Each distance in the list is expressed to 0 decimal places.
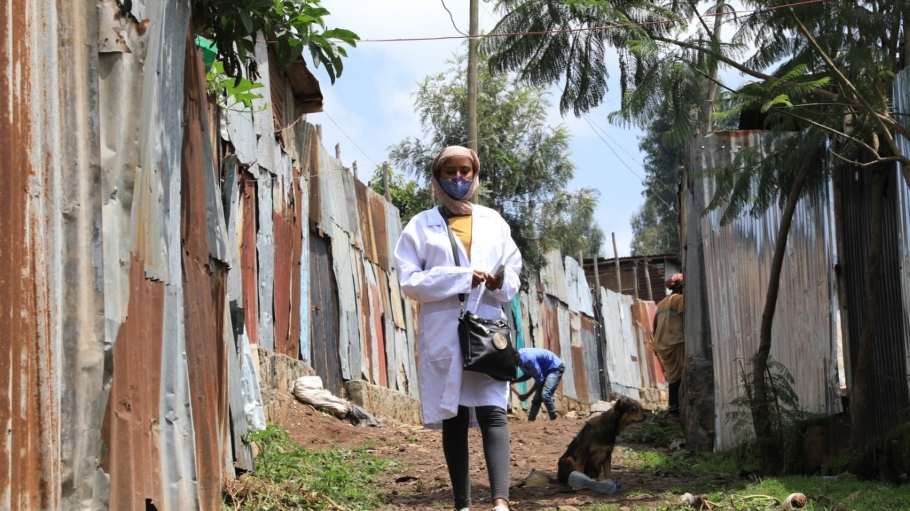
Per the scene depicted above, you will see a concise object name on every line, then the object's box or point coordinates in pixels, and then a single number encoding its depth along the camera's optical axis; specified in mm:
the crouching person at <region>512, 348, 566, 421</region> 14375
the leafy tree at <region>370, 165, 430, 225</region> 24281
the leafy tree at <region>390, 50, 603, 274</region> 22234
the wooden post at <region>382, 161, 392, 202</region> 17309
